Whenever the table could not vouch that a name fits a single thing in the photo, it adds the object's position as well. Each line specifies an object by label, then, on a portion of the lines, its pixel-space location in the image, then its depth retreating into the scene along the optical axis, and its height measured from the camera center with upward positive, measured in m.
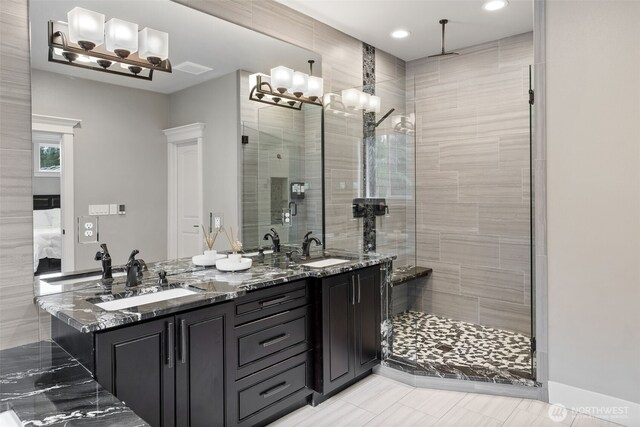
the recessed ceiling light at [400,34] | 3.85 +1.67
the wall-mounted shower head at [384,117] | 3.71 +0.85
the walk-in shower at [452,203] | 3.53 +0.08
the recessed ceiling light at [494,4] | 3.29 +1.65
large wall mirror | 2.14 +0.42
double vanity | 1.83 -0.64
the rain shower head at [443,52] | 3.64 +1.65
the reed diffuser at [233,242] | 2.89 -0.21
